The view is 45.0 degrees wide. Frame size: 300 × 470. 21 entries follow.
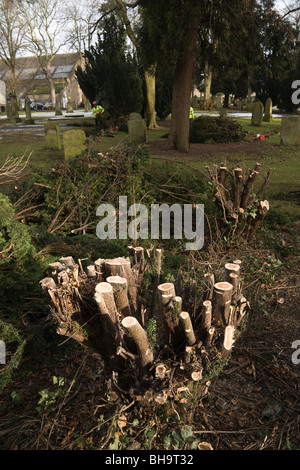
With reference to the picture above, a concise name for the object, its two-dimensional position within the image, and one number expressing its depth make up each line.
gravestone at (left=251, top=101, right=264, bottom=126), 20.59
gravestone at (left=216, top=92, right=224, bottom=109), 34.89
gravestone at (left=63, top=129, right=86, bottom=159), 10.28
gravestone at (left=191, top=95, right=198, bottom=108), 38.33
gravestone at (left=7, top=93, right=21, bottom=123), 26.00
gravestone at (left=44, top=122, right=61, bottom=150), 13.70
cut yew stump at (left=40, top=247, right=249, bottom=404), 2.16
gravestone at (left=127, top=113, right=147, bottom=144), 14.20
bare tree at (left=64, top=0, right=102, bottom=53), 18.88
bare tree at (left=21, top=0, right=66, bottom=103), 36.59
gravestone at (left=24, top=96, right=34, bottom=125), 23.86
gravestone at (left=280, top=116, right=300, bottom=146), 13.57
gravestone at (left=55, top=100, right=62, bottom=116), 35.10
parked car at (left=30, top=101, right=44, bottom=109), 50.10
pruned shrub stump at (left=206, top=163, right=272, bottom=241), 4.87
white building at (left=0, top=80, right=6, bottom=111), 43.37
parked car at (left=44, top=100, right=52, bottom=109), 50.44
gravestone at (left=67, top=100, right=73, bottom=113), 39.41
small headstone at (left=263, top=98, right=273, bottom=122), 23.70
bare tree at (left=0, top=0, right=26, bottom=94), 34.06
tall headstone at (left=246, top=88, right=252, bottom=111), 35.76
